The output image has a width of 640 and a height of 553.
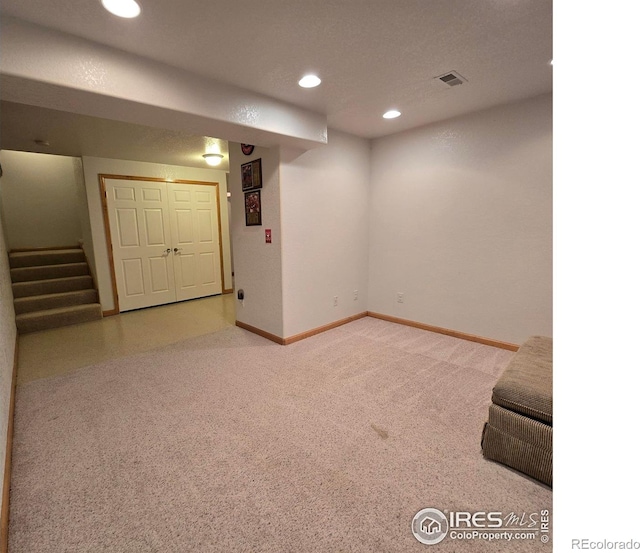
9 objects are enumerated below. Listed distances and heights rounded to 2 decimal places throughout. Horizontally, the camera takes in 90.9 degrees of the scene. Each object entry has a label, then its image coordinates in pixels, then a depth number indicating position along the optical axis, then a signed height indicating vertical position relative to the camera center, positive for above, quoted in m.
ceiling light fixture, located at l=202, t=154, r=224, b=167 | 4.37 +1.25
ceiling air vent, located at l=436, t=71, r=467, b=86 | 2.31 +1.18
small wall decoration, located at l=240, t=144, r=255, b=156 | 3.45 +1.06
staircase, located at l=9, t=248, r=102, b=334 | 4.05 -0.51
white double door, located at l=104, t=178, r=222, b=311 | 4.73 +0.14
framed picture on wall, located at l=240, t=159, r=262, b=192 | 3.40 +0.77
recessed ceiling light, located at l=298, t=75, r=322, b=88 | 2.30 +1.20
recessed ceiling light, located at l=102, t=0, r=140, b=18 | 1.53 +1.20
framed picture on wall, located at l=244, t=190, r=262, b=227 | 3.47 +0.40
